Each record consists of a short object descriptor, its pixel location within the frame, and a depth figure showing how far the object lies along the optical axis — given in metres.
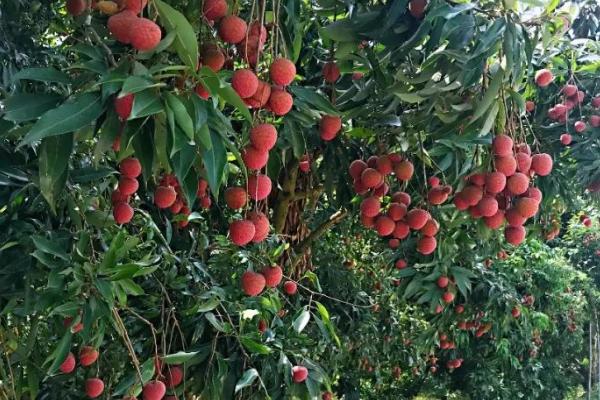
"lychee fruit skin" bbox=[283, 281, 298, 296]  1.86
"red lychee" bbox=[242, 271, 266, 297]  1.26
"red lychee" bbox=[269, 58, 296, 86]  0.83
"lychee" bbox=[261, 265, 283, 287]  1.37
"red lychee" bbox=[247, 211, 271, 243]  1.04
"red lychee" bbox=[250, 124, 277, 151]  0.84
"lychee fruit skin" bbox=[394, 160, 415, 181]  1.21
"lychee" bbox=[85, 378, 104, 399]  1.38
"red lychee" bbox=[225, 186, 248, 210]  1.02
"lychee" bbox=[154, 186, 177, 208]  1.11
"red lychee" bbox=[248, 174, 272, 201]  0.98
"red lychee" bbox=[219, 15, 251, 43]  0.81
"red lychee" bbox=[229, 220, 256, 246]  1.00
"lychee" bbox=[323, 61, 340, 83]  1.19
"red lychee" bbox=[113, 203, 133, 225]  1.11
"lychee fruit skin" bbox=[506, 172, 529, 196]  1.06
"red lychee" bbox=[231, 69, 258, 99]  0.74
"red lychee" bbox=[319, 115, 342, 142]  1.16
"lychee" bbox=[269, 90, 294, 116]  0.83
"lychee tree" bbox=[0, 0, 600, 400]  0.67
